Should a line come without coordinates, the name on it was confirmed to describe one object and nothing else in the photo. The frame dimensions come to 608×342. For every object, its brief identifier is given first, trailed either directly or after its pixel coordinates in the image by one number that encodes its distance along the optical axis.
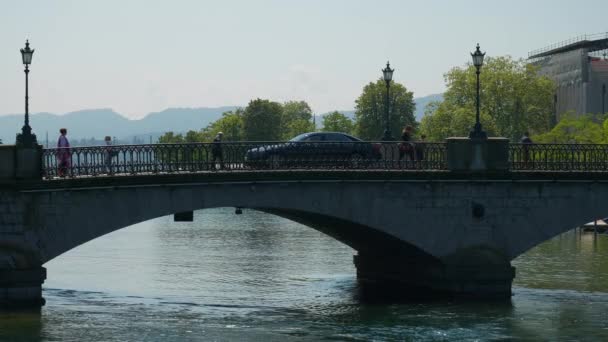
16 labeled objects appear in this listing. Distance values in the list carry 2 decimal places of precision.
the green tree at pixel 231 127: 160.38
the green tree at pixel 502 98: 117.31
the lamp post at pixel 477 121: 40.03
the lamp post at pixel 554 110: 135.41
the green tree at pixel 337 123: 158.29
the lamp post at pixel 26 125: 36.03
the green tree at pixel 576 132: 94.12
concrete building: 125.50
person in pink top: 37.06
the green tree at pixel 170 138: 185.50
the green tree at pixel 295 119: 165.12
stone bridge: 36.31
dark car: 40.25
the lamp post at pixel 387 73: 43.69
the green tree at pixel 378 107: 139.25
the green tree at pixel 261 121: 154.50
